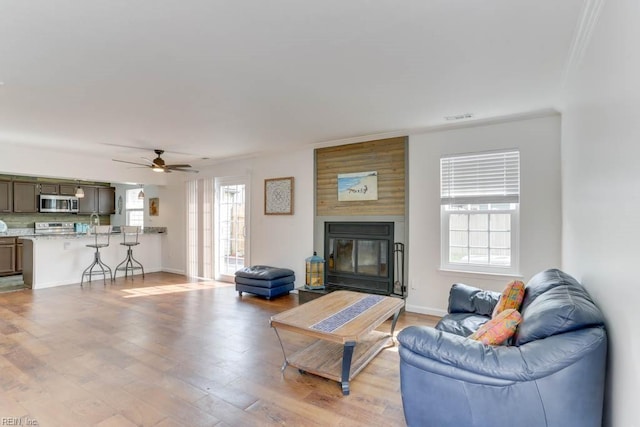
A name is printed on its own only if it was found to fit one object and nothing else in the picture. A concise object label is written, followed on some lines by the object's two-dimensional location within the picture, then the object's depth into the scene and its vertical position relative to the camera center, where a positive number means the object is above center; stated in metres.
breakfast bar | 5.85 -0.85
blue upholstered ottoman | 5.16 -1.09
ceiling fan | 5.29 +0.74
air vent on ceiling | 3.77 +1.11
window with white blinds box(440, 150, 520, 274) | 3.91 +0.02
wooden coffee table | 2.47 -0.90
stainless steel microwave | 7.88 +0.21
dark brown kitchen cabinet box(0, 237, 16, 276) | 6.93 -0.92
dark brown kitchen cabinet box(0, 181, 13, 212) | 7.25 +0.36
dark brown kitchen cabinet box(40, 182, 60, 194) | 7.89 +0.58
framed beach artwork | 4.83 +0.39
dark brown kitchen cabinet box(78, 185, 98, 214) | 8.72 +0.30
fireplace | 4.74 -0.65
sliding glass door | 6.46 -0.28
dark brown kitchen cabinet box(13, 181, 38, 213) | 7.47 +0.35
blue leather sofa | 1.51 -0.78
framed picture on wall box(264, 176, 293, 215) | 5.71 +0.29
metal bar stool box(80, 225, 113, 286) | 6.37 -0.75
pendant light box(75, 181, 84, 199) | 7.50 +0.44
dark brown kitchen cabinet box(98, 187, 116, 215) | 9.05 +0.33
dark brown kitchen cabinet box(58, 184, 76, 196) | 8.23 +0.57
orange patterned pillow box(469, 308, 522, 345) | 1.84 -0.66
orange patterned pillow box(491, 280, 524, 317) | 2.47 -0.65
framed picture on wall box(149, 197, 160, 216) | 8.02 +0.15
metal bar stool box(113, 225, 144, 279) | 6.88 -0.69
